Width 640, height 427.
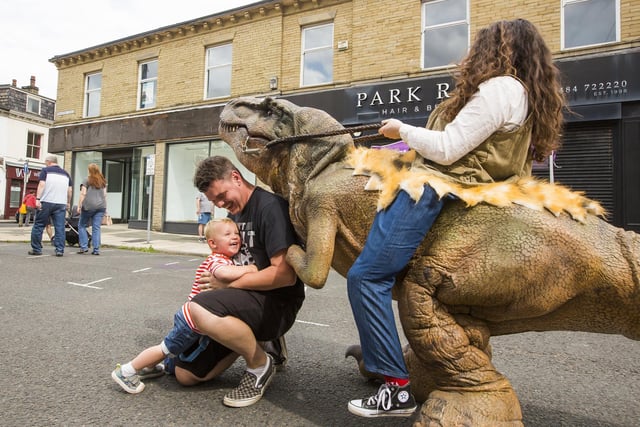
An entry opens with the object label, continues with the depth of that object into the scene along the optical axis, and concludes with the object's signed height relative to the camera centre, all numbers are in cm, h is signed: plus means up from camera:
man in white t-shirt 811 +26
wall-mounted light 1287 +412
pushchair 1011 -28
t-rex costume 168 -20
